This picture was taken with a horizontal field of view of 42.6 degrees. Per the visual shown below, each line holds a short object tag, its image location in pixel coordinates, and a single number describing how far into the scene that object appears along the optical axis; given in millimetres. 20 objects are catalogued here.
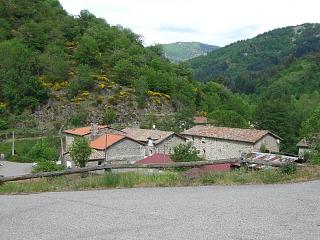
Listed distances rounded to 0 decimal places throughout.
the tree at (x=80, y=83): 70938
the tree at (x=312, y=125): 50756
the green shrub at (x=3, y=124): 66062
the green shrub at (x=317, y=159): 15720
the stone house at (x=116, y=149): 44406
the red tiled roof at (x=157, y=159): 33188
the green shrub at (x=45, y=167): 32644
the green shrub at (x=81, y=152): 39094
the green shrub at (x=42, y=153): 51188
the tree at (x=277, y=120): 67188
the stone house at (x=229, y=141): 50094
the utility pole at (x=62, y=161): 45319
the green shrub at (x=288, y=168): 12078
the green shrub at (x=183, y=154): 33944
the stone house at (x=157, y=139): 50831
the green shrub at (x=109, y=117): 66812
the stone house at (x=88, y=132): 53044
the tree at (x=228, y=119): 69812
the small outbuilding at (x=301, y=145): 58181
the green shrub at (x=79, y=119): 66938
